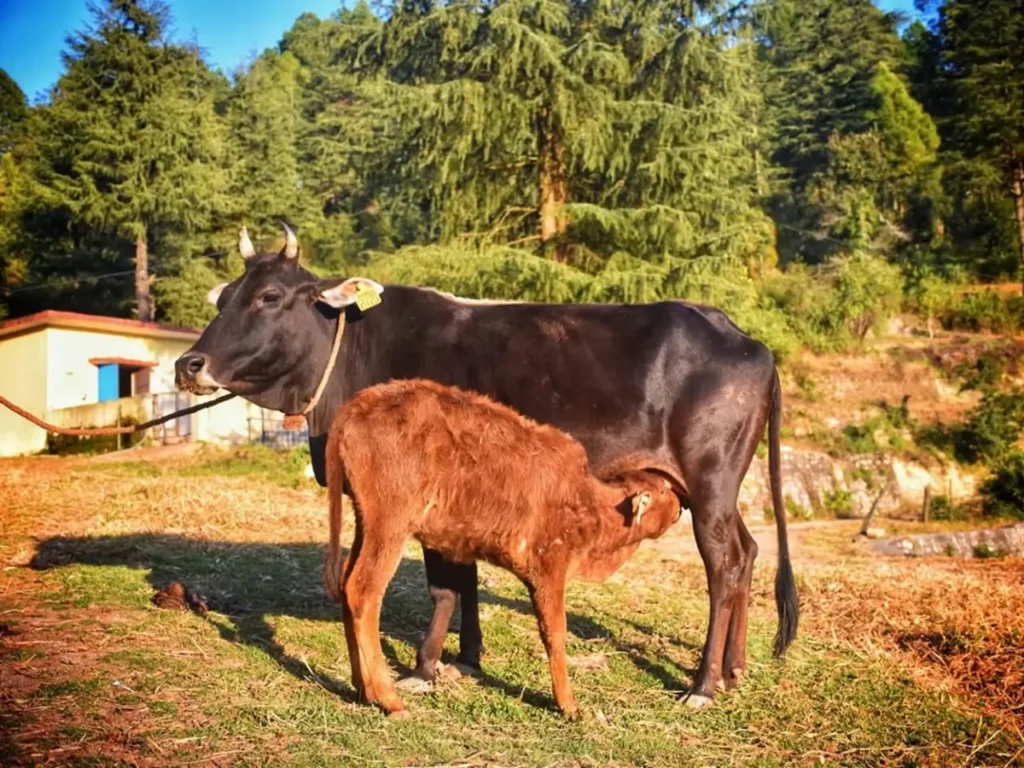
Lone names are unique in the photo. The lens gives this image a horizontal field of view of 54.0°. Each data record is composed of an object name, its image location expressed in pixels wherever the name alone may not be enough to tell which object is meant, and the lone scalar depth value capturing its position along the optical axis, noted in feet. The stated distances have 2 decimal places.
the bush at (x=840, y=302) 111.04
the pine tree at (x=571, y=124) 72.74
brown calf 18.42
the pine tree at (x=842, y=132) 152.46
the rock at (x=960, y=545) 54.34
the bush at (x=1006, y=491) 74.18
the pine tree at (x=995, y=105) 132.16
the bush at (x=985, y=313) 116.78
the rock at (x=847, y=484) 73.10
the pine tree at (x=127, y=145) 113.60
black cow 21.89
